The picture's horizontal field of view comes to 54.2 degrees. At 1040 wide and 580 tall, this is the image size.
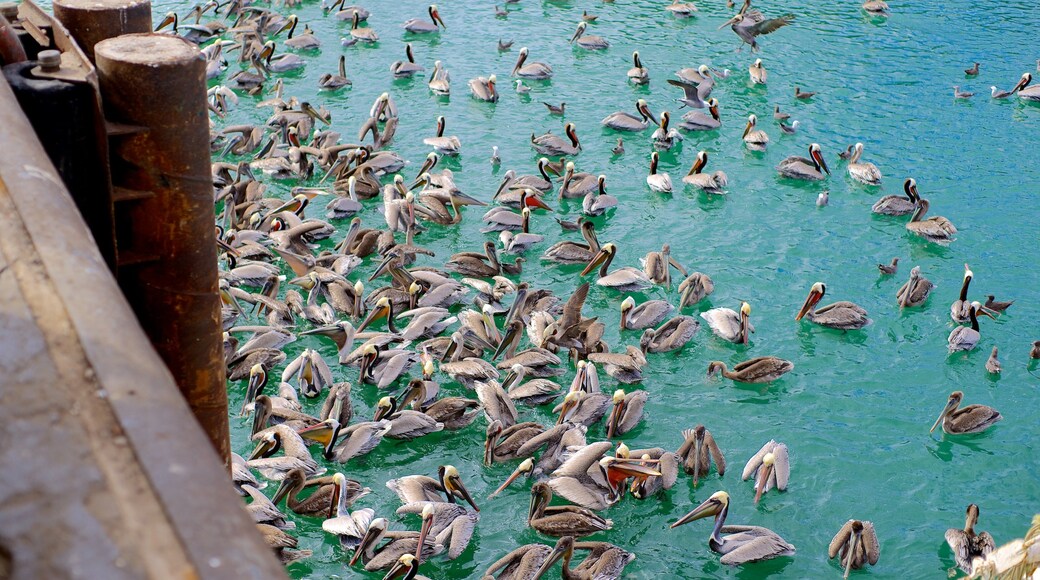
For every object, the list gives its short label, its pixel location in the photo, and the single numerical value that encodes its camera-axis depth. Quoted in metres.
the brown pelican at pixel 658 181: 12.35
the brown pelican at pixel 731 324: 9.49
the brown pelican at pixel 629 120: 13.77
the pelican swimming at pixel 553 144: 13.05
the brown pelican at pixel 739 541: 6.85
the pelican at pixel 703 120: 13.90
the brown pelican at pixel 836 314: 9.73
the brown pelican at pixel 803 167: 12.59
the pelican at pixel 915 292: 10.11
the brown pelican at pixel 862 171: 12.46
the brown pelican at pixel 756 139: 13.40
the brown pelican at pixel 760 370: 8.88
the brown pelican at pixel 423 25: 16.70
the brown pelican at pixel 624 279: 10.18
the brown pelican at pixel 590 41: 16.20
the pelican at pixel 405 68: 15.09
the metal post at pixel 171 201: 3.69
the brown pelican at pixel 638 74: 15.20
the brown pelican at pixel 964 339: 9.44
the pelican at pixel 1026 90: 14.81
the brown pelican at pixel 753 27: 16.14
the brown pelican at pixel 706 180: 12.27
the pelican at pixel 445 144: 12.95
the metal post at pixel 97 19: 4.20
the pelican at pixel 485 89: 14.48
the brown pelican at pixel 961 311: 9.84
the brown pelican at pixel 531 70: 15.09
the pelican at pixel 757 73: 15.34
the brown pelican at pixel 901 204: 11.78
